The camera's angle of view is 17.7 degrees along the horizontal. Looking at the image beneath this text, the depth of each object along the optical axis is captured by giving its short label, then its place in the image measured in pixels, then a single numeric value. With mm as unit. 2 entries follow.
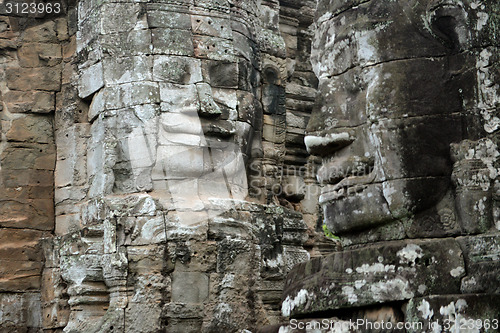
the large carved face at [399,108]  9394
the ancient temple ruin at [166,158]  16040
